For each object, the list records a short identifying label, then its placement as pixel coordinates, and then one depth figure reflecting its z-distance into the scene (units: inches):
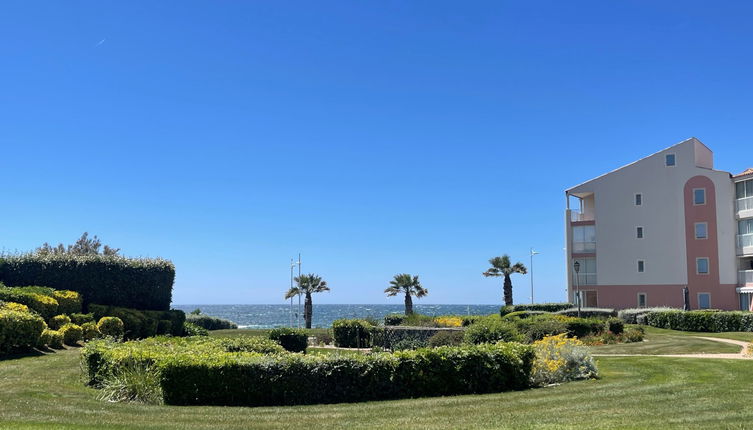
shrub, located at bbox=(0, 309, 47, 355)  680.4
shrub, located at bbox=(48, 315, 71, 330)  854.5
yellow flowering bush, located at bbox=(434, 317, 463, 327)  1217.9
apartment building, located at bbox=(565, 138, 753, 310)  1791.3
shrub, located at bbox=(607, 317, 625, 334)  1066.1
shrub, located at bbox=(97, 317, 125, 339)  933.8
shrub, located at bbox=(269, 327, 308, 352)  922.7
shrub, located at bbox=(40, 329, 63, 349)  756.0
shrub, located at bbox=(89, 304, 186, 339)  1039.6
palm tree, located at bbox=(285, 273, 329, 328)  2151.8
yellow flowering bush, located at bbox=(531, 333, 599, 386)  574.2
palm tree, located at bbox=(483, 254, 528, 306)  2172.7
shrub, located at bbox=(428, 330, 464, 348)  922.1
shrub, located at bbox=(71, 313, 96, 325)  909.1
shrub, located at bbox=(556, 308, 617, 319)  1581.0
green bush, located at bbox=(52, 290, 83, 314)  940.0
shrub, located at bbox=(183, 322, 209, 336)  1211.9
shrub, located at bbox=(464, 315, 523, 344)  792.6
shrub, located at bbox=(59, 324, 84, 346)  822.6
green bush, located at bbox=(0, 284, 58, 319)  842.8
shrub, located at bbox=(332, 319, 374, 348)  1159.6
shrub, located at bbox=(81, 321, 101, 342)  874.8
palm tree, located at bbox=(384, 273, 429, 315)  2190.0
